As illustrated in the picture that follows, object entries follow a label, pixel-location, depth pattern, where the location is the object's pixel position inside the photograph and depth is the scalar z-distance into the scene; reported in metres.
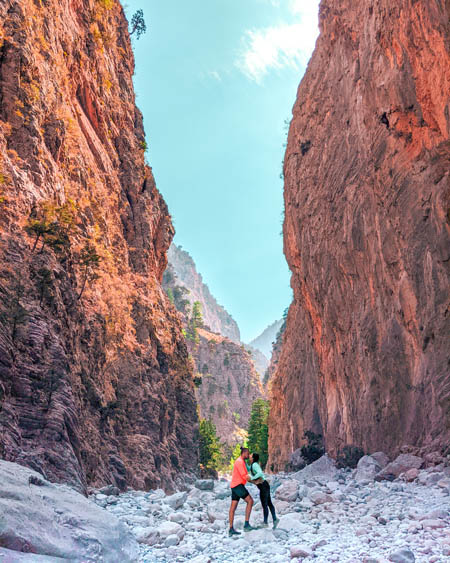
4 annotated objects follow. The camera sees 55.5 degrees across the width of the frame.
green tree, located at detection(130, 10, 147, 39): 41.38
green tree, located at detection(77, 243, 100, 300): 17.55
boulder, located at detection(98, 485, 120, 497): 13.17
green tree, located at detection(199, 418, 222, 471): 40.31
